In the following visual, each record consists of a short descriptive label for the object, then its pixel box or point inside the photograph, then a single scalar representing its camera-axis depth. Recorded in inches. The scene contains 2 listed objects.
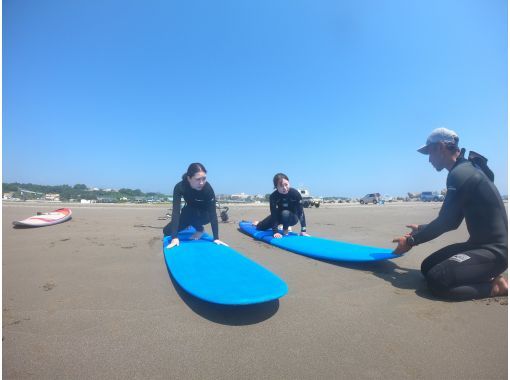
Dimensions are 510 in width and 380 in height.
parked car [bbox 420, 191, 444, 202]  1679.4
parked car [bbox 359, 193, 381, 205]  1502.2
